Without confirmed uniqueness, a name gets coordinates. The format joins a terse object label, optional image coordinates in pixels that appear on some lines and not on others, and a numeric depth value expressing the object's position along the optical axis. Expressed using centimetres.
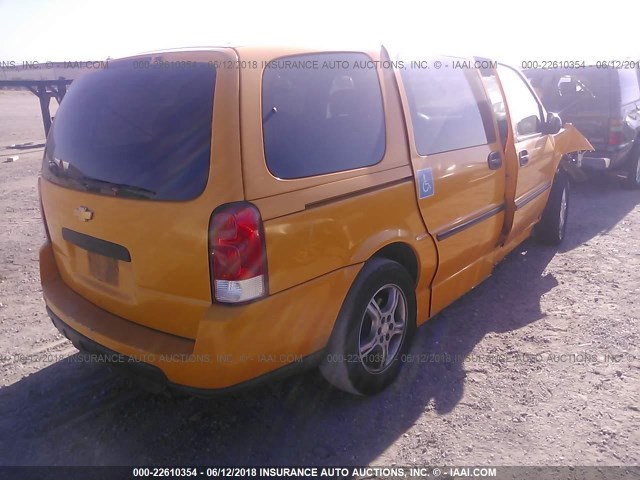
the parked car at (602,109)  747
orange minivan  217
